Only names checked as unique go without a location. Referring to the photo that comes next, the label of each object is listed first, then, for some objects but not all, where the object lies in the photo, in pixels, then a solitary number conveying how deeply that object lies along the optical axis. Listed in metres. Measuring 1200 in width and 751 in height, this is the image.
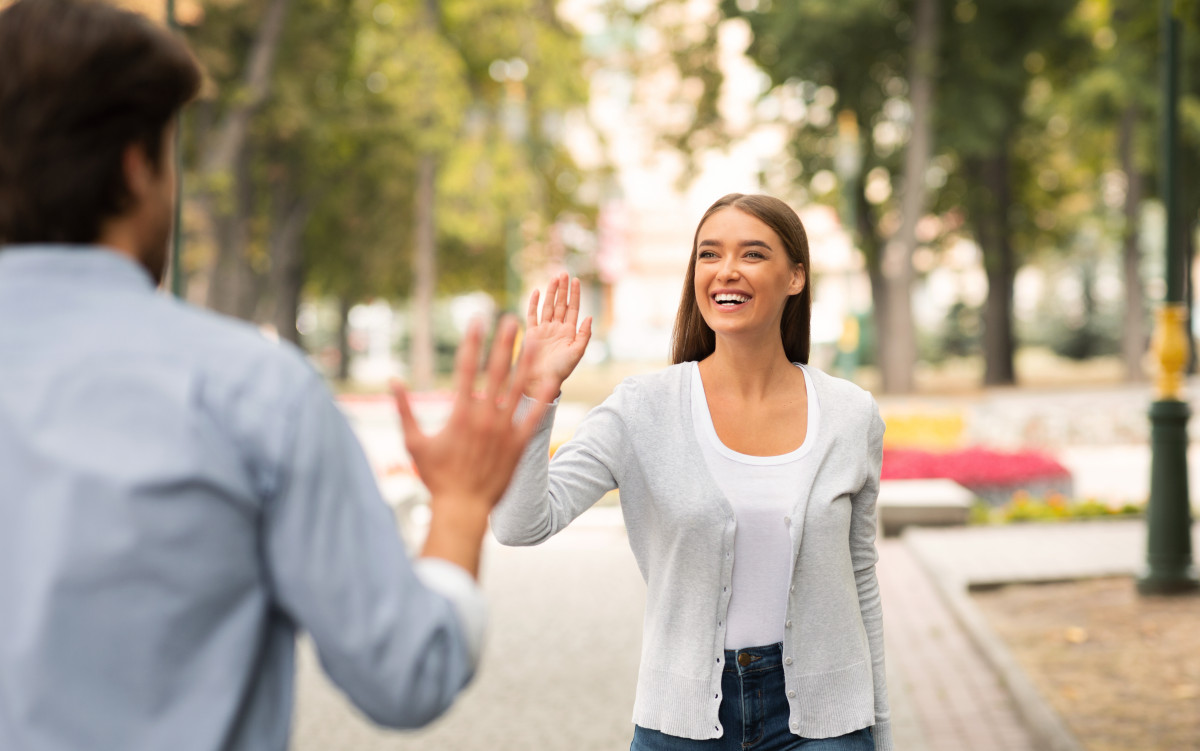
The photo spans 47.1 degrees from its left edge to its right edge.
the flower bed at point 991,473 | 14.23
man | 1.41
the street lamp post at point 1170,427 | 9.01
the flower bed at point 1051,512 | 12.88
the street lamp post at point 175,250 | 9.66
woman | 2.91
